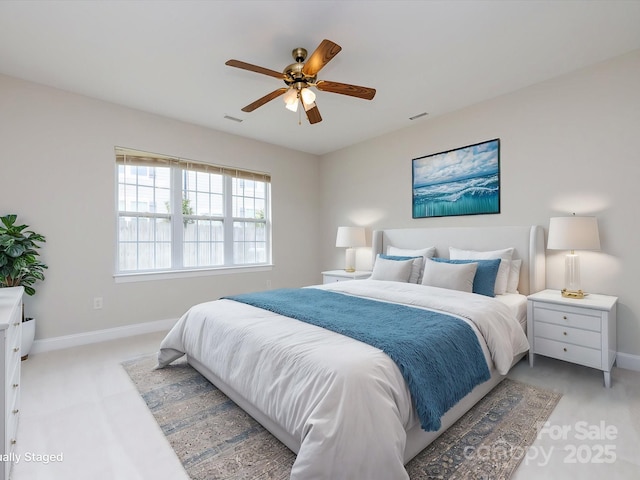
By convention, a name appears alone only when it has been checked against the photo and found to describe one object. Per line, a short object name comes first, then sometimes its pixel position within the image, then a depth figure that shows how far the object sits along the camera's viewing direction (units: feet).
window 12.25
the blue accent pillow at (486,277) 9.27
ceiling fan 7.00
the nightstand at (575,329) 7.54
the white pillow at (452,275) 9.34
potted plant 8.66
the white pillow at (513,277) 9.95
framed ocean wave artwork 11.09
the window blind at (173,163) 11.94
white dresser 4.24
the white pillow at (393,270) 11.19
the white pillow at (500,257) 9.71
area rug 4.92
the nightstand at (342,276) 14.16
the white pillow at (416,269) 11.30
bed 4.00
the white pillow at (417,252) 11.50
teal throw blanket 4.83
